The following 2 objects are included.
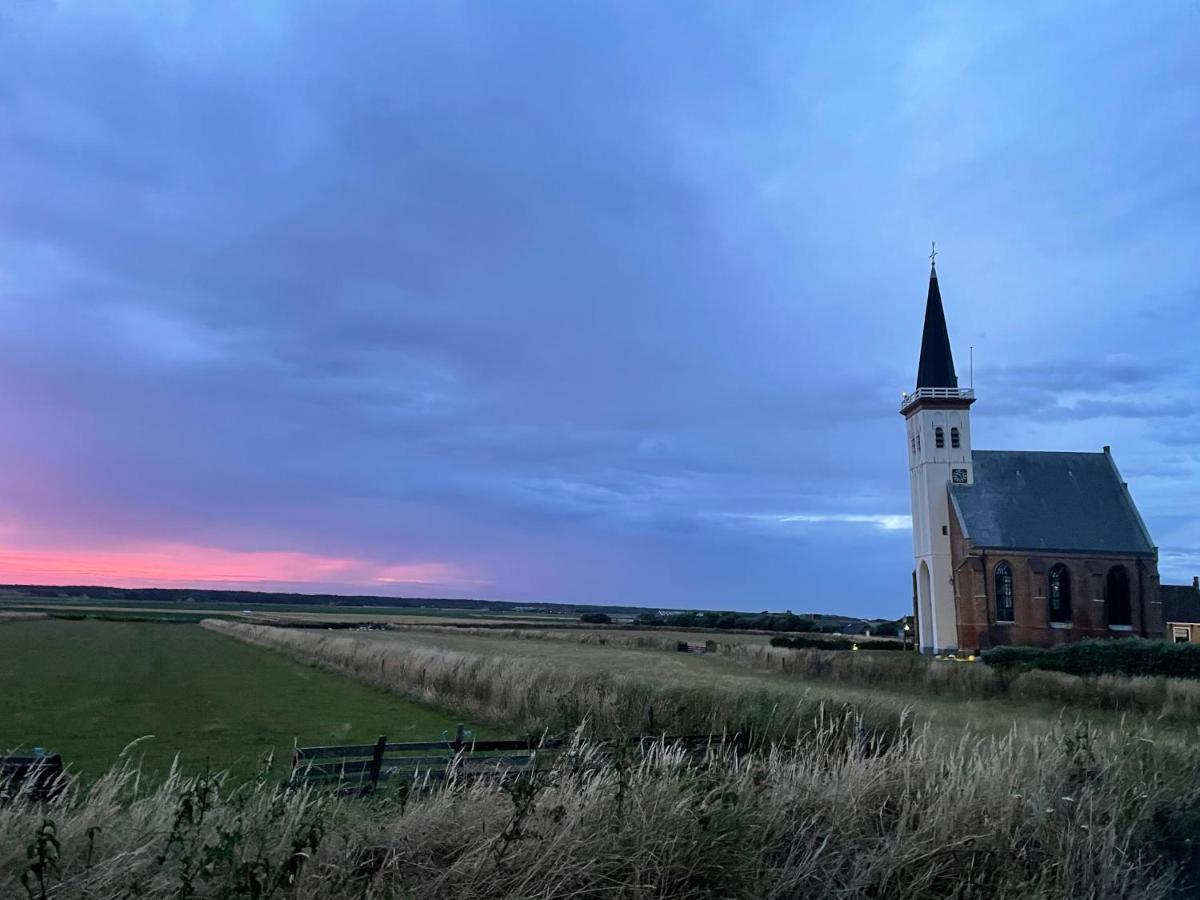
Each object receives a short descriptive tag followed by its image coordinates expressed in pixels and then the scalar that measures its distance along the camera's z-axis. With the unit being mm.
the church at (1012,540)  50938
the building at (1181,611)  54281
